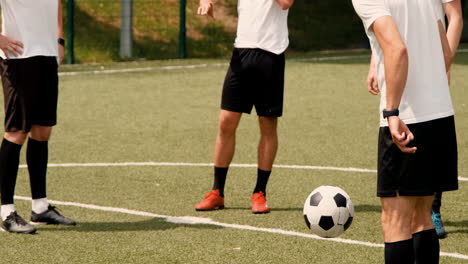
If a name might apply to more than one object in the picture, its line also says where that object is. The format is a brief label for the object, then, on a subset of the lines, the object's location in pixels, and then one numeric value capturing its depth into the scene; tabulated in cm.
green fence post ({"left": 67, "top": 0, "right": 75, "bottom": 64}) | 3704
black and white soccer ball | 1279
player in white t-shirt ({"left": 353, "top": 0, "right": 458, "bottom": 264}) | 949
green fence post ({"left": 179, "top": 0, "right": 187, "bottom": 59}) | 3989
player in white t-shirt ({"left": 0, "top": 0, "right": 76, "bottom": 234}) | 1446
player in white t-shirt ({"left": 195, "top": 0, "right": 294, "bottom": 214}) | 1614
